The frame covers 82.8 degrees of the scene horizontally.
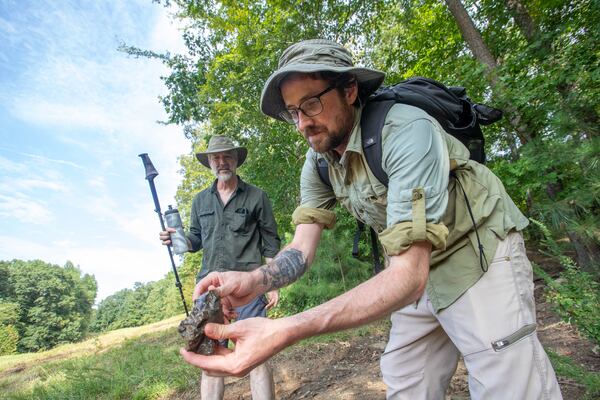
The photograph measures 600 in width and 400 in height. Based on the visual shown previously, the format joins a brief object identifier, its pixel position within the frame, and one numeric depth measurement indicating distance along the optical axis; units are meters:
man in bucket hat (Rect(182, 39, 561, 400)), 1.17
